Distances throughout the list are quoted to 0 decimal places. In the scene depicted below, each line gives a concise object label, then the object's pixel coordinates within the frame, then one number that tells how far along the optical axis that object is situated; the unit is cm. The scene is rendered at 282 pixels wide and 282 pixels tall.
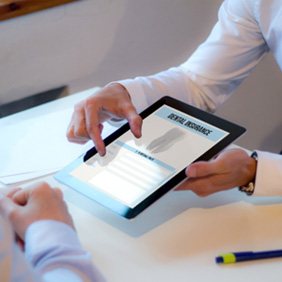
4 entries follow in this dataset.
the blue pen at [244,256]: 133
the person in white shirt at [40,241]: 111
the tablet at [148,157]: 138
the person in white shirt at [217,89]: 146
